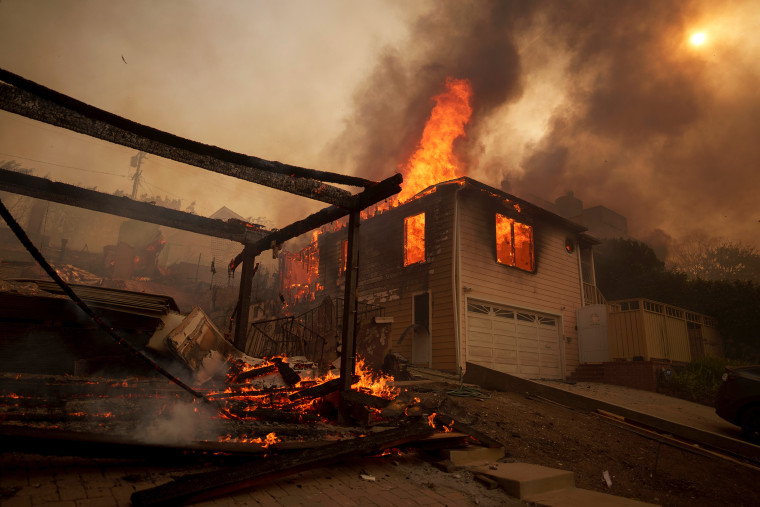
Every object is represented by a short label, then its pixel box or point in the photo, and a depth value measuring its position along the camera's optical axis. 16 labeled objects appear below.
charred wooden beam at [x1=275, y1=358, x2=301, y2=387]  6.33
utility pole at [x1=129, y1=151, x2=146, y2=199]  46.72
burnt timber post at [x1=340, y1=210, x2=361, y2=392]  5.32
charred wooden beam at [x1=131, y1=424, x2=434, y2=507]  2.83
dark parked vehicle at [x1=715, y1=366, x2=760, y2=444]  7.72
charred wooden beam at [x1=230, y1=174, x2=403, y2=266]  5.22
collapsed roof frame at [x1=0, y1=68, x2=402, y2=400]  3.63
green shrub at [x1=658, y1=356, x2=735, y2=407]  13.16
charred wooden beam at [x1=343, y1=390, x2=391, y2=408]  5.17
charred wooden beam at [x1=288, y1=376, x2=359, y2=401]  5.34
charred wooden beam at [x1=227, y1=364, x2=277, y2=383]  6.32
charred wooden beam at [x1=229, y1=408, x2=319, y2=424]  4.61
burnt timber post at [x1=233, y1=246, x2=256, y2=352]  7.86
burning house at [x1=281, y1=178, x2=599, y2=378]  13.70
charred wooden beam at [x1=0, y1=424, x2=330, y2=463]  2.82
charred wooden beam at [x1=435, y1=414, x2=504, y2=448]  5.29
